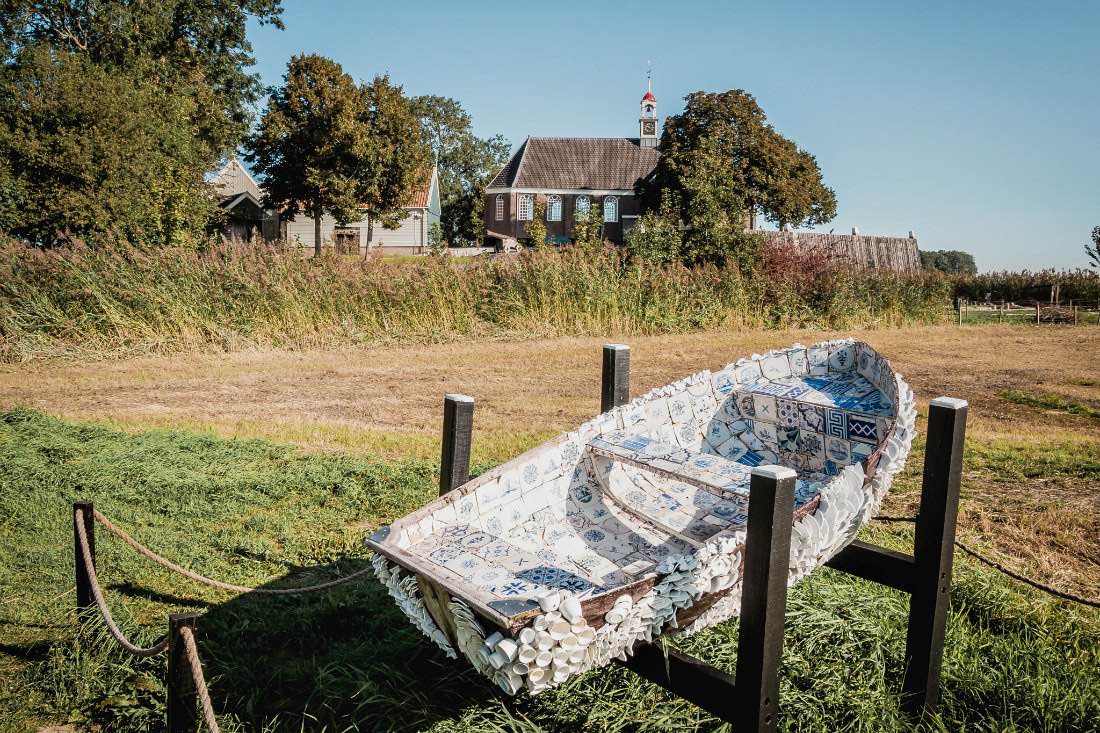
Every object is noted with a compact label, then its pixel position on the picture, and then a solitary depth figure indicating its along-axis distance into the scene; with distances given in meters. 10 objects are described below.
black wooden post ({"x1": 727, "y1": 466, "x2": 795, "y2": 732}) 2.13
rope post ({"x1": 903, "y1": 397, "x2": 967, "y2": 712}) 2.71
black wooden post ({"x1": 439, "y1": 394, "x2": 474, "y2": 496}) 3.28
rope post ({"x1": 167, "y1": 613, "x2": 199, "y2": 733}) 2.39
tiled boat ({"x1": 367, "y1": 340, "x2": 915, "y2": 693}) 2.18
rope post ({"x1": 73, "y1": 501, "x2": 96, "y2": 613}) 3.35
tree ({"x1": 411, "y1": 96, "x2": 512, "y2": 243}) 57.32
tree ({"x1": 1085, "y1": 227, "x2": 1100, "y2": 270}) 23.19
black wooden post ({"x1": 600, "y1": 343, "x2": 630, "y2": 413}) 3.83
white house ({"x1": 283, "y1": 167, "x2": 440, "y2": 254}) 40.16
